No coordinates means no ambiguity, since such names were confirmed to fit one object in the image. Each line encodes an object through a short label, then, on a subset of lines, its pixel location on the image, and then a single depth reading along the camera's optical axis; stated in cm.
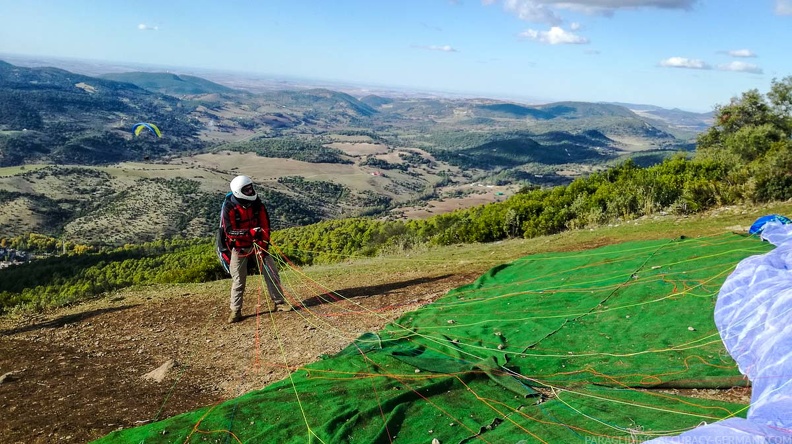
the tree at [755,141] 1308
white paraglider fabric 305
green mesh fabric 434
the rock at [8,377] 578
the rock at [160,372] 587
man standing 716
